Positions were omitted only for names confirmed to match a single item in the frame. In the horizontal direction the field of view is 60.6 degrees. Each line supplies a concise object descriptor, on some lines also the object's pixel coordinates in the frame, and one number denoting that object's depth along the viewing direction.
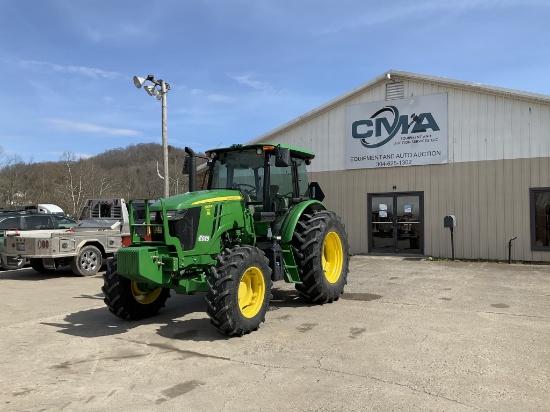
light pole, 15.21
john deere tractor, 5.52
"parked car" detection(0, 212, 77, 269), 12.62
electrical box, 12.80
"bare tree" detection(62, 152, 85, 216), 49.75
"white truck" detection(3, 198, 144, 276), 10.70
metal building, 12.51
